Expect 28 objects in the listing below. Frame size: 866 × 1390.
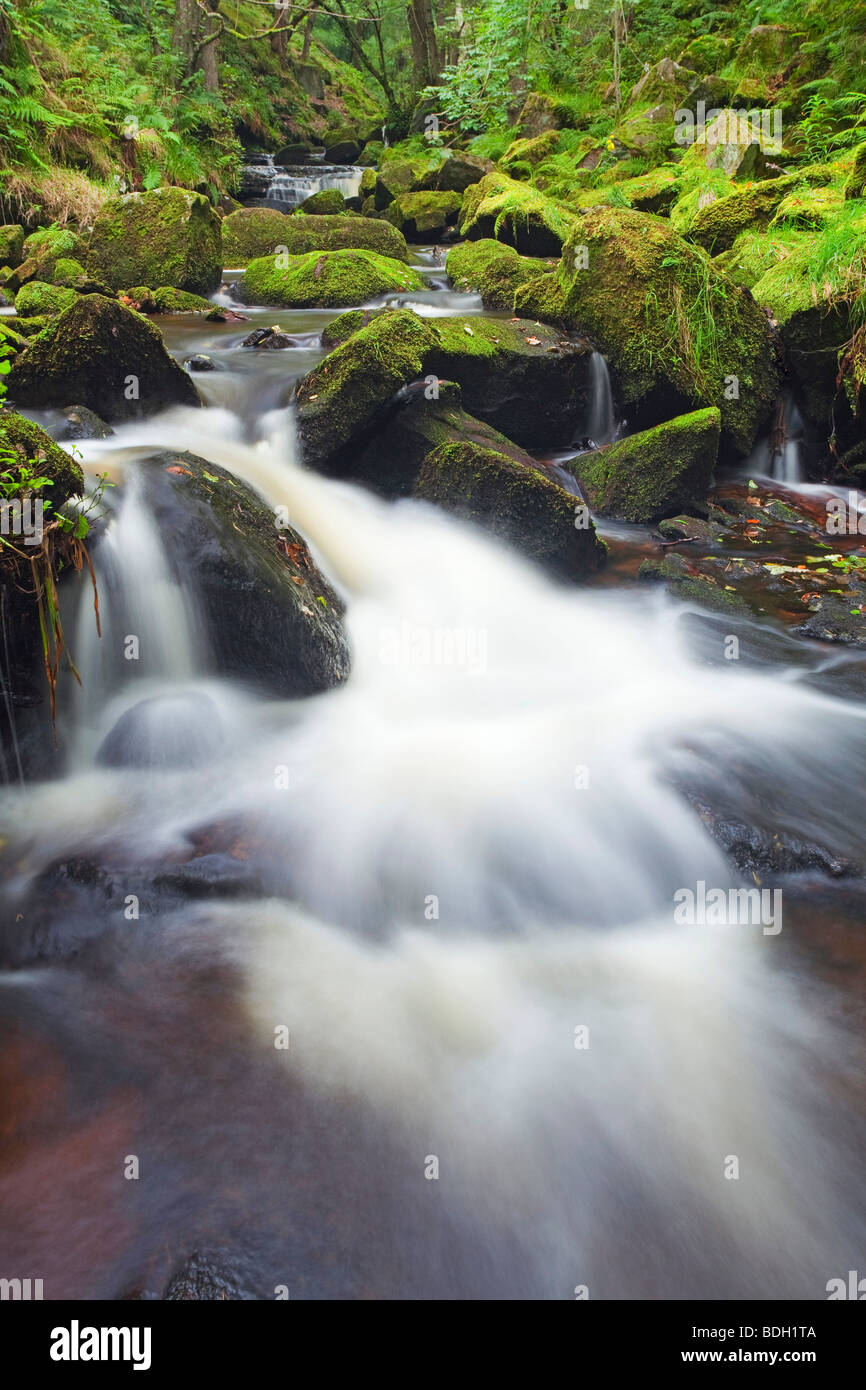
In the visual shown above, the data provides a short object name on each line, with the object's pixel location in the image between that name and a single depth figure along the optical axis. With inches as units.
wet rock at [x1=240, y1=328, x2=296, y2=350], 322.0
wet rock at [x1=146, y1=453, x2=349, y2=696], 168.4
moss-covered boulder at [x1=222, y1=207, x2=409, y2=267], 477.7
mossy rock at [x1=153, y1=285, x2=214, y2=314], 378.6
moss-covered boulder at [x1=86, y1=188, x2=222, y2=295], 390.9
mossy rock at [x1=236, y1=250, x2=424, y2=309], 399.5
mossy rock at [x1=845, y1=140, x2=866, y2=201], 340.5
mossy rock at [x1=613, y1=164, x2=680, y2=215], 462.9
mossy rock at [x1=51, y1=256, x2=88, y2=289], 358.0
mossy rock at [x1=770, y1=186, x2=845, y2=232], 336.5
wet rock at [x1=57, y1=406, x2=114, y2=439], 211.8
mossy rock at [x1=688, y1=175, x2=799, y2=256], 369.8
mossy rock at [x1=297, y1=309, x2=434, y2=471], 241.1
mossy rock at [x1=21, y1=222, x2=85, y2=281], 366.6
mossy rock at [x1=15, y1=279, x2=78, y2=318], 300.8
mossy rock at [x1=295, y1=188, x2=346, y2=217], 628.7
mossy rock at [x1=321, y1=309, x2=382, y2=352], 292.7
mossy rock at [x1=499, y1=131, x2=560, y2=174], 657.6
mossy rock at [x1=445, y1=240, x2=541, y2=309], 390.3
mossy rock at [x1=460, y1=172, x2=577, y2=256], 479.2
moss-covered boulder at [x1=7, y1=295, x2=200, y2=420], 221.0
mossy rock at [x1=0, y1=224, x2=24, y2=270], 391.2
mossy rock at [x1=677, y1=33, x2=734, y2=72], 583.5
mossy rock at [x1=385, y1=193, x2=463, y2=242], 606.2
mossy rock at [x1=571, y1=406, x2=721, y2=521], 267.3
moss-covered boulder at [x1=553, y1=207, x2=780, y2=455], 289.1
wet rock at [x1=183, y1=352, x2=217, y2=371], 293.9
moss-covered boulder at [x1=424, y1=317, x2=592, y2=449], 281.0
